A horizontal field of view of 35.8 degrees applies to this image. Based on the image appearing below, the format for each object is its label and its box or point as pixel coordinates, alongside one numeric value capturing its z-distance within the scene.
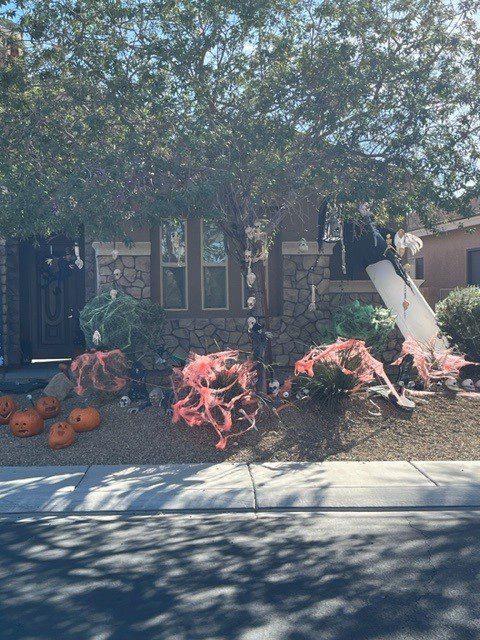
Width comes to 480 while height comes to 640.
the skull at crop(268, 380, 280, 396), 10.15
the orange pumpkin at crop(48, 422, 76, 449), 8.99
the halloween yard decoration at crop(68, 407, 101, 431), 9.48
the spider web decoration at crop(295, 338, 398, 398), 9.74
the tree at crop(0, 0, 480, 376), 9.20
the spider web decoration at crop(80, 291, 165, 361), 10.75
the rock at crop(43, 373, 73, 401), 10.95
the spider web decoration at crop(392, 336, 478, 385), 10.69
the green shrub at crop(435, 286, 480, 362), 12.02
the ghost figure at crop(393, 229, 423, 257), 11.23
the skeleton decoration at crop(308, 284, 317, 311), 13.49
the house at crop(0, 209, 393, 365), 13.45
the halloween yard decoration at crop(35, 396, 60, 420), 10.07
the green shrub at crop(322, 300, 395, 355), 12.24
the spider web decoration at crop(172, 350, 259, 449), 9.00
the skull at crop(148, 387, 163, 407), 10.35
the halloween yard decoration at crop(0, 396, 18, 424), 9.95
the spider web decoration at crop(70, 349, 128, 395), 10.11
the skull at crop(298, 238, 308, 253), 12.85
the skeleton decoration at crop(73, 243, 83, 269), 11.72
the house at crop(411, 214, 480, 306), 21.27
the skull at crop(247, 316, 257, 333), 10.34
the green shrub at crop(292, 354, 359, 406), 9.80
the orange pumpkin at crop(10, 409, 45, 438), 9.37
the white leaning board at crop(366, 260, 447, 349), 12.72
